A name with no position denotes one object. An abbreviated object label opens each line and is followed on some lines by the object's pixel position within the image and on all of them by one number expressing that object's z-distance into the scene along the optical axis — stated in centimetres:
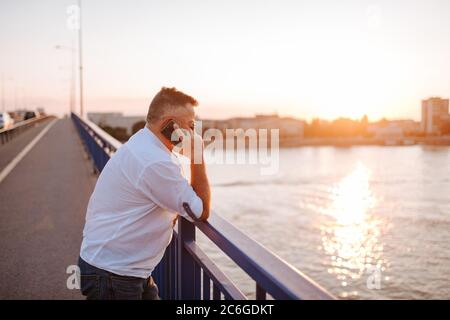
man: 248
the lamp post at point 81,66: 3447
